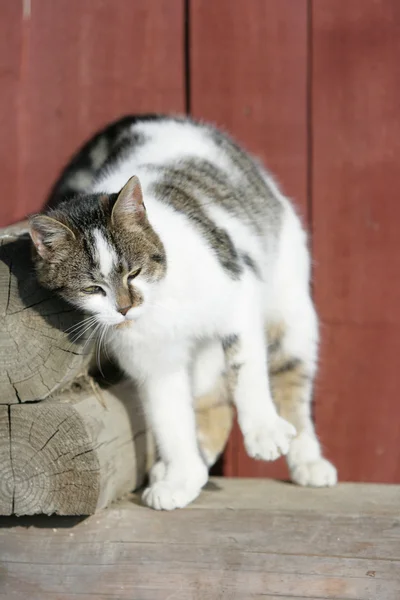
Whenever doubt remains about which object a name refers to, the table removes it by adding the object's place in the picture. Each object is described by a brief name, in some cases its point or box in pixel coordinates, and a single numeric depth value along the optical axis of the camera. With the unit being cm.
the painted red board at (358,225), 629
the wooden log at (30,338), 439
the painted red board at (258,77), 637
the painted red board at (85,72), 655
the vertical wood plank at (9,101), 655
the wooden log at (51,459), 440
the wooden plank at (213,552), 407
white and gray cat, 454
